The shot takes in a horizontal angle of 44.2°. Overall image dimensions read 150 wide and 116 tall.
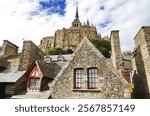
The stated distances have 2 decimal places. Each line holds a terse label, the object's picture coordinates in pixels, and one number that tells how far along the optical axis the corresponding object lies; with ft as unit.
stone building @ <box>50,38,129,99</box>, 33.40
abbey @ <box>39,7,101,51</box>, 302.25
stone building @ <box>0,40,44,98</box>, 42.09
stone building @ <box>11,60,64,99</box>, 39.55
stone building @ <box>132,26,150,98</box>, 33.58
